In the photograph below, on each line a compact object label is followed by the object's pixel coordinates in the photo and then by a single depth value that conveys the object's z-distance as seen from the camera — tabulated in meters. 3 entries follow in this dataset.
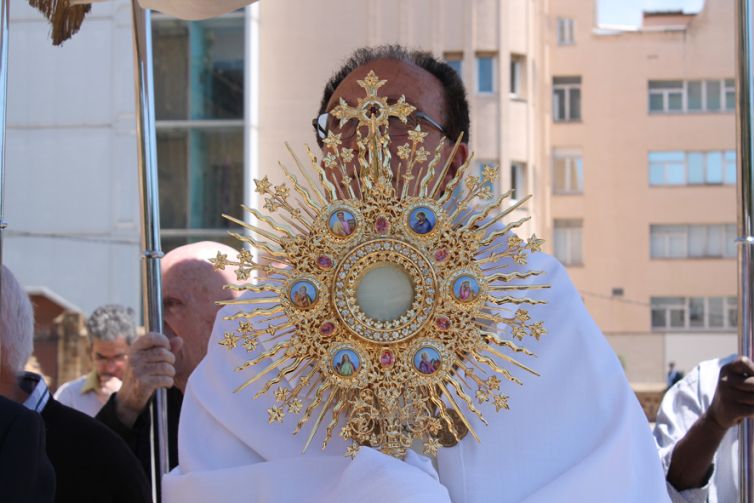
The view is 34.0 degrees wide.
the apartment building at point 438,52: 13.88
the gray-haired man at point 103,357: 5.14
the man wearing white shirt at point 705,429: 2.92
